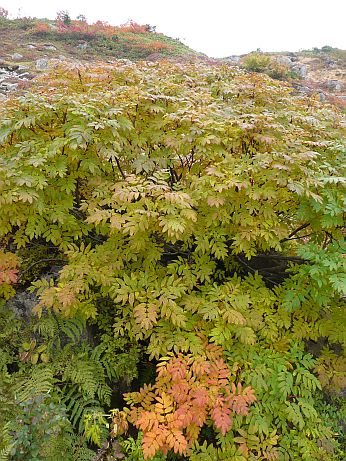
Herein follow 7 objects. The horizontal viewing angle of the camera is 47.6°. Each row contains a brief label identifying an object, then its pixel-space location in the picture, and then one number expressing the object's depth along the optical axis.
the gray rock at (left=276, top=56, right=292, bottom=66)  27.41
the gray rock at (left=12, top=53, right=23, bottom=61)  20.00
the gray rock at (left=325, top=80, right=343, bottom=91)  22.95
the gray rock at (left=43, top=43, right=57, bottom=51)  22.33
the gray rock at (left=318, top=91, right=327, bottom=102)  19.03
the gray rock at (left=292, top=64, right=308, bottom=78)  25.44
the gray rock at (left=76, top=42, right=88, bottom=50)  23.62
